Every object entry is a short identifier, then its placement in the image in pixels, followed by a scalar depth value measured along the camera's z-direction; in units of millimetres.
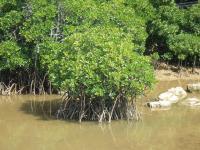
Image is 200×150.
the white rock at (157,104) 21956
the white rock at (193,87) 25312
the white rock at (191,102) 22625
